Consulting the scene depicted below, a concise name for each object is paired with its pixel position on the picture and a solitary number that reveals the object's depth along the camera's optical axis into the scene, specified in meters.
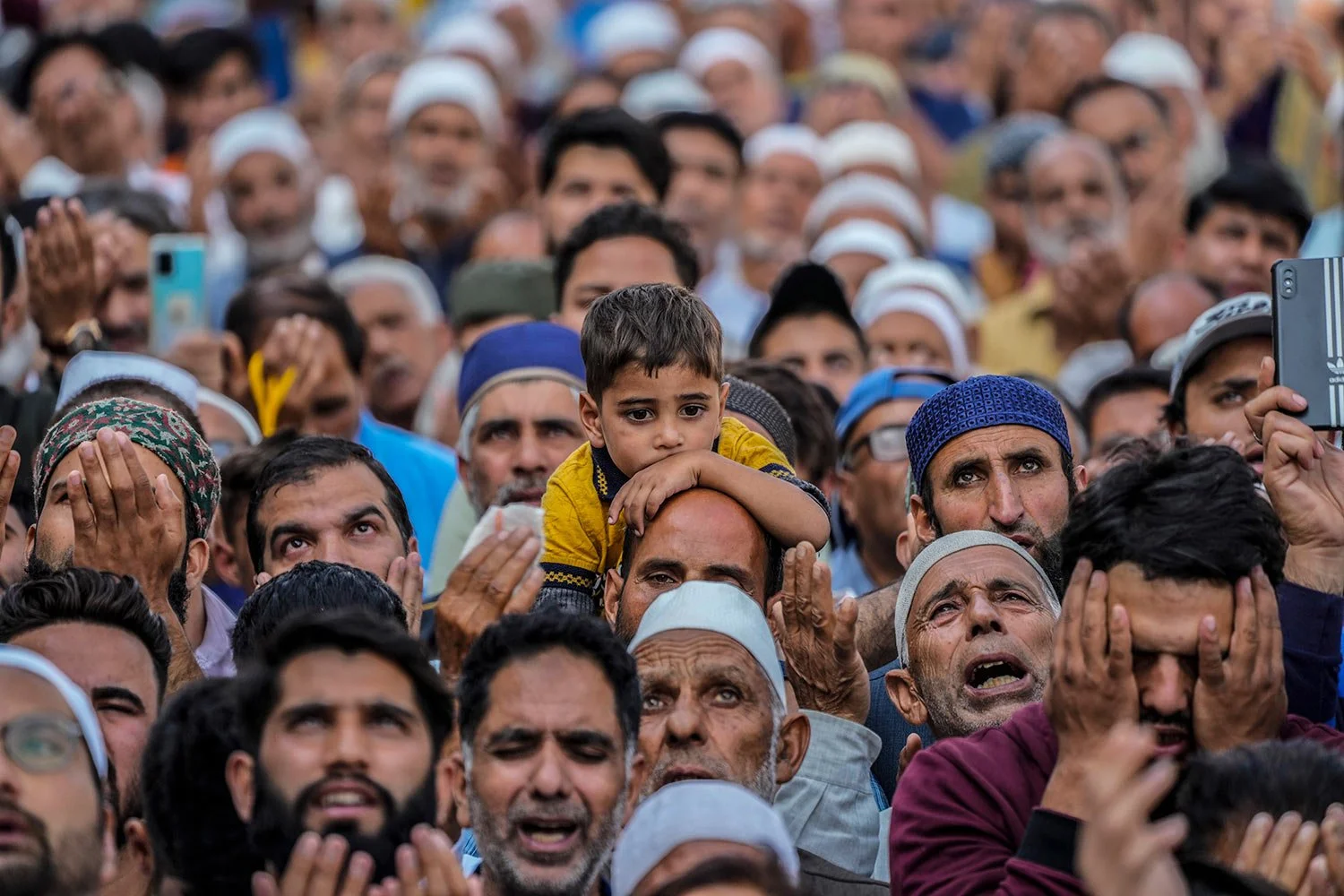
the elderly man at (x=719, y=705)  11.09
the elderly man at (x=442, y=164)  23.19
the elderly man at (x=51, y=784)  9.25
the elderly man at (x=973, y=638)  11.73
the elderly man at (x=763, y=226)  22.20
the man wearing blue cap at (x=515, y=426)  14.98
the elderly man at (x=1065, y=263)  20.56
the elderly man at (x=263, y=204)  22.37
